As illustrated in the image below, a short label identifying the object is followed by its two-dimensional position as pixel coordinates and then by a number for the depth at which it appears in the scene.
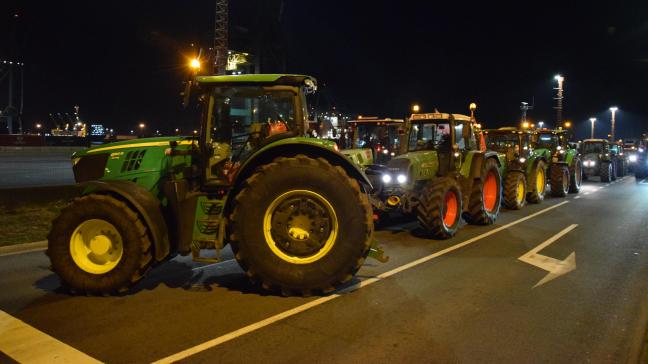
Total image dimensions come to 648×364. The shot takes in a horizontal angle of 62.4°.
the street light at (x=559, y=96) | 34.12
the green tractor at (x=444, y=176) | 10.16
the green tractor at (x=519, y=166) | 15.23
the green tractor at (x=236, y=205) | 6.03
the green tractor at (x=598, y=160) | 27.05
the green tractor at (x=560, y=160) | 19.05
